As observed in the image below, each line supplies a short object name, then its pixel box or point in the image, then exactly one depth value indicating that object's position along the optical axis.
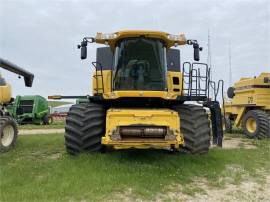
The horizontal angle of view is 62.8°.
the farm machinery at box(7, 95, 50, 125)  15.26
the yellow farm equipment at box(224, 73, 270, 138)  8.31
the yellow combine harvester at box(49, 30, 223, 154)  4.41
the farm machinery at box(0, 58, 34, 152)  6.28
